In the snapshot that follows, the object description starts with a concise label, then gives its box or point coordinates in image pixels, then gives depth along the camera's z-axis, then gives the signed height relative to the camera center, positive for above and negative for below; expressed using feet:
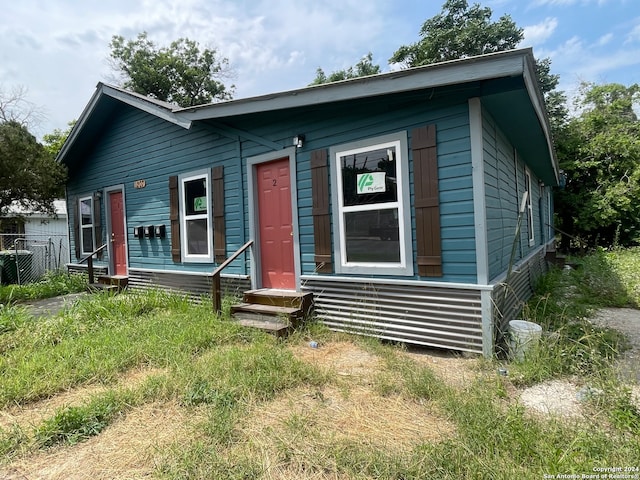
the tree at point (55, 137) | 66.74 +21.76
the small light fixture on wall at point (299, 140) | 15.12 +4.24
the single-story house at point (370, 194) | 11.27 +1.80
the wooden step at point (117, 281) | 24.21 -2.56
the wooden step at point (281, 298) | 14.55 -2.61
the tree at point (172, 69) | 66.23 +34.07
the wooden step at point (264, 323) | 13.17 -3.40
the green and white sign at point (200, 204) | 19.67 +2.14
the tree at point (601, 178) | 43.68 +6.24
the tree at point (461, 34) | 56.29 +32.65
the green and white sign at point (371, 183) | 13.09 +2.00
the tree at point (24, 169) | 23.13 +5.51
